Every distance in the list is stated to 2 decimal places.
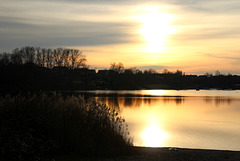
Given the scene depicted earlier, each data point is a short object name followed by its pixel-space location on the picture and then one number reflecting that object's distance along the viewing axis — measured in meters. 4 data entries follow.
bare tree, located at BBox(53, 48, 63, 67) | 105.24
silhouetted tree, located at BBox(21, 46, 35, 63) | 100.56
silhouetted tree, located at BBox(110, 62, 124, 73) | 145.00
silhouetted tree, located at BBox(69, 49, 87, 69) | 104.56
